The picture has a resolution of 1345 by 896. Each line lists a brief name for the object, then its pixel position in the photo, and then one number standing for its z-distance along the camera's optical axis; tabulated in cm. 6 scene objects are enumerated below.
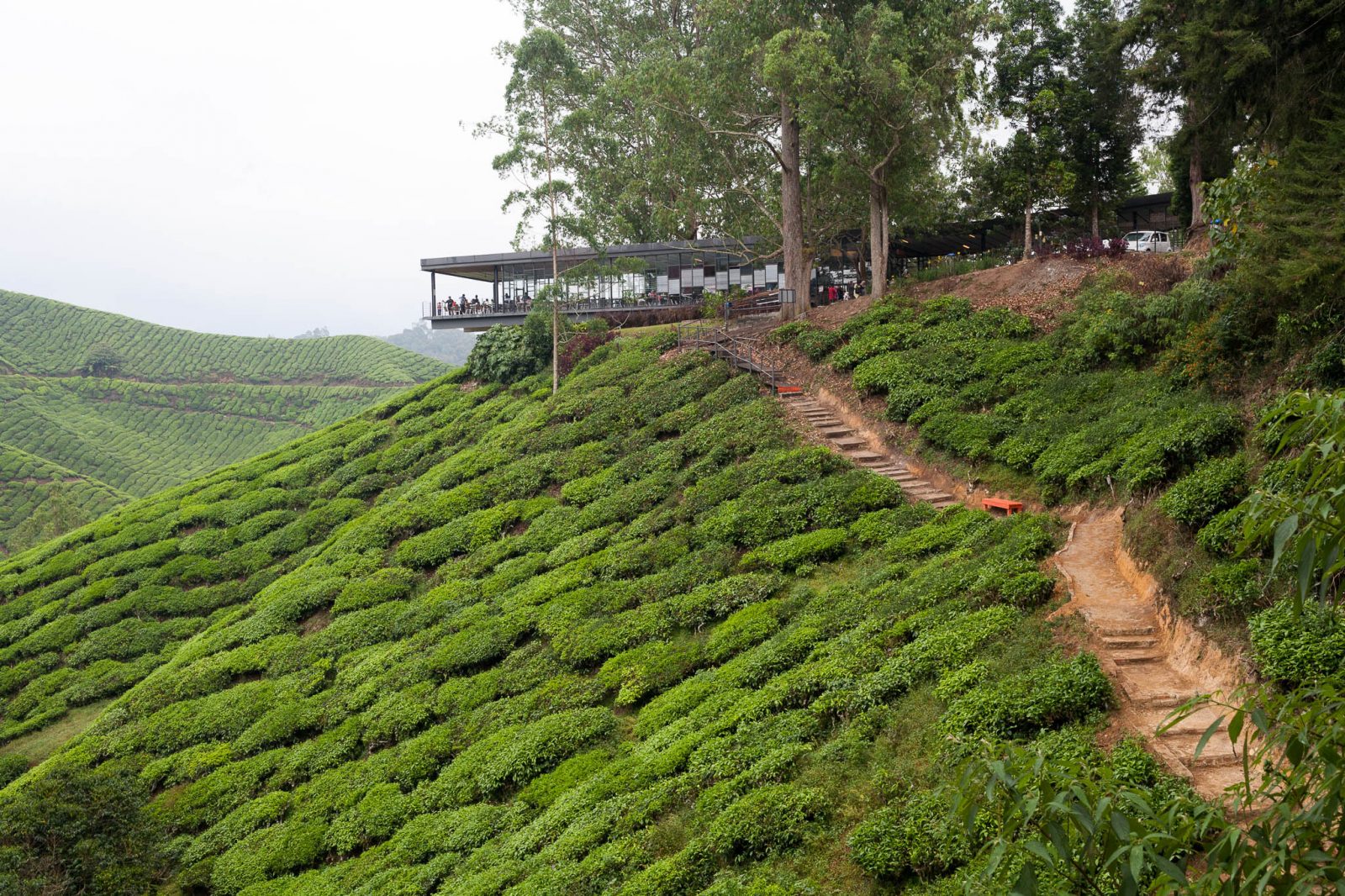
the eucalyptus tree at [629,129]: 3350
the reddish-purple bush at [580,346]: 3578
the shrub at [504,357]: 3709
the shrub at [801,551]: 1730
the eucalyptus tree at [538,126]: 3334
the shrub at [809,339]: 2703
